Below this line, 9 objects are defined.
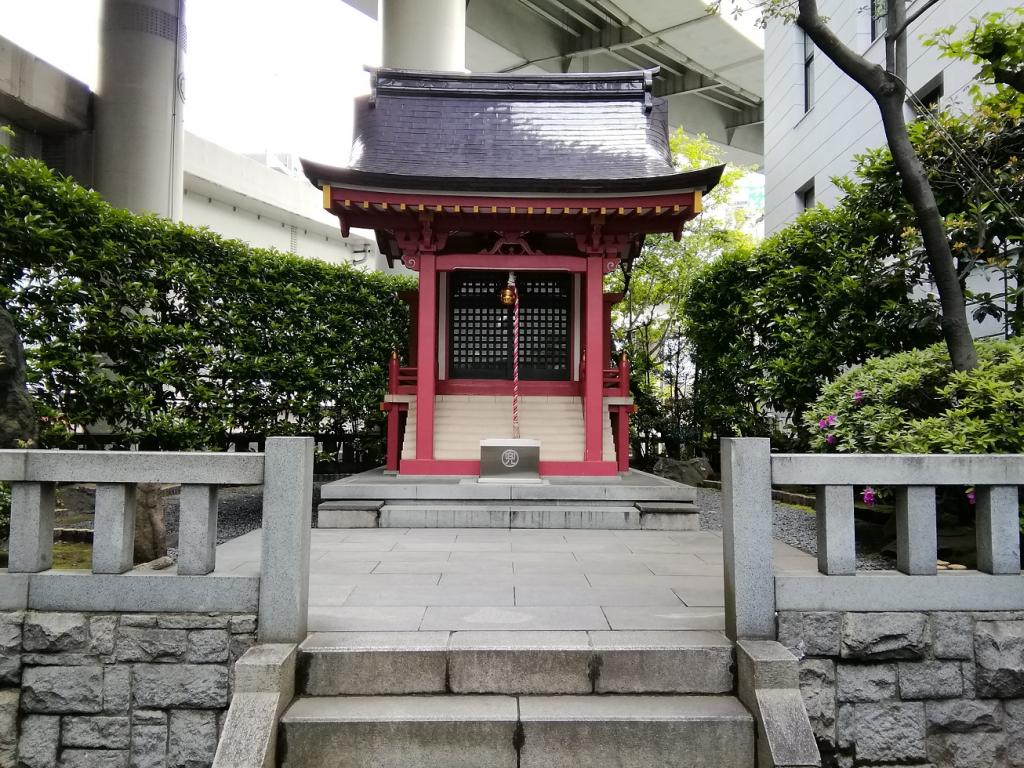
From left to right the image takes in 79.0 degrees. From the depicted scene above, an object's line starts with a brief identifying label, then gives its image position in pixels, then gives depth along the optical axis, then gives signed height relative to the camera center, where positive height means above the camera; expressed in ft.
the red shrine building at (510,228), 25.73 +8.98
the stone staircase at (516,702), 9.74 -4.59
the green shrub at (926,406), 14.16 +0.52
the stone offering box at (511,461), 25.22 -1.50
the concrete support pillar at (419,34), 49.52 +31.17
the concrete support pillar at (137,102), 43.09 +22.52
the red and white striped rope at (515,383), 29.09 +1.92
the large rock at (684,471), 36.76 -2.74
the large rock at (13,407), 16.76 +0.39
